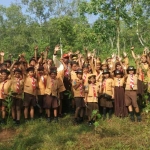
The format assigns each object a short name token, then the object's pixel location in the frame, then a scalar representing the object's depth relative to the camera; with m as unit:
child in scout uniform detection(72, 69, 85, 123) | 8.10
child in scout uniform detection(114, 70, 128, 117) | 8.34
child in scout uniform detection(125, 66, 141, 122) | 8.12
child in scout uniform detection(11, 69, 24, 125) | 7.99
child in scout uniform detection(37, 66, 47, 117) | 8.39
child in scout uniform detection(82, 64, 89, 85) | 8.30
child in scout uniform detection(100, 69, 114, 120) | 8.45
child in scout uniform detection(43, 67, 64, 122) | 8.15
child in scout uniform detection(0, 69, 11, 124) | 8.01
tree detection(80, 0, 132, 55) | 14.50
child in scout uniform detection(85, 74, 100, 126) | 8.05
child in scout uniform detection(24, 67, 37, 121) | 8.16
